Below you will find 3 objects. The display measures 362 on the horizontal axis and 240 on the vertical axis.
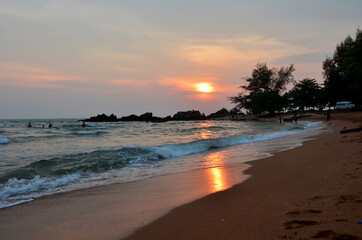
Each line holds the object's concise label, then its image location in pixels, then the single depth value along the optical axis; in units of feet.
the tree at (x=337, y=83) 167.73
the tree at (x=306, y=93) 220.64
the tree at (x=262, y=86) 239.09
